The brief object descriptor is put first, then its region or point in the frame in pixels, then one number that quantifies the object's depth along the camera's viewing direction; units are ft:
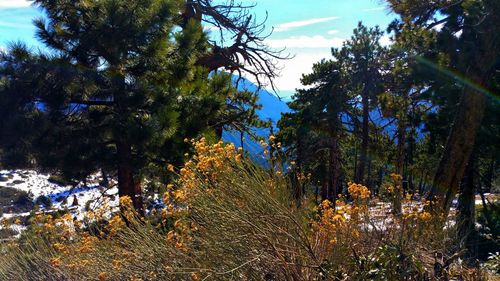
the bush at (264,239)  9.36
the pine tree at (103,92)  21.88
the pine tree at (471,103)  20.29
